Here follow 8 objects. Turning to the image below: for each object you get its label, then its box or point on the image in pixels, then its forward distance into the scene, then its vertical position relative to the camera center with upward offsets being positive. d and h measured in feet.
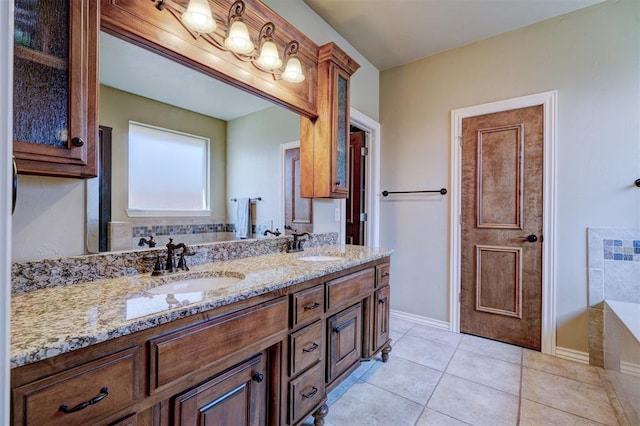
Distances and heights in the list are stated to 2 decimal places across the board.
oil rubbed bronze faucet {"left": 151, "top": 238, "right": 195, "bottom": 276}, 4.15 -0.75
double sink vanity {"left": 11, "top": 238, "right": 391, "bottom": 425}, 2.19 -1.34
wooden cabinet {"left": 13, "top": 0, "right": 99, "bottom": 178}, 2.84 +1.30
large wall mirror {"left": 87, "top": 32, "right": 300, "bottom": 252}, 4.01 +1.42
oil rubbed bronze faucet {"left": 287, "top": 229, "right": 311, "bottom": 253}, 6.62 -0.72
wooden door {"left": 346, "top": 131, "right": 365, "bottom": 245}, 10.55 +0.70
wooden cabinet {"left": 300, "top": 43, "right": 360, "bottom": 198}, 6.99 +1.95
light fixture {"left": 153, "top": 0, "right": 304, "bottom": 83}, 4.29 +2.98
